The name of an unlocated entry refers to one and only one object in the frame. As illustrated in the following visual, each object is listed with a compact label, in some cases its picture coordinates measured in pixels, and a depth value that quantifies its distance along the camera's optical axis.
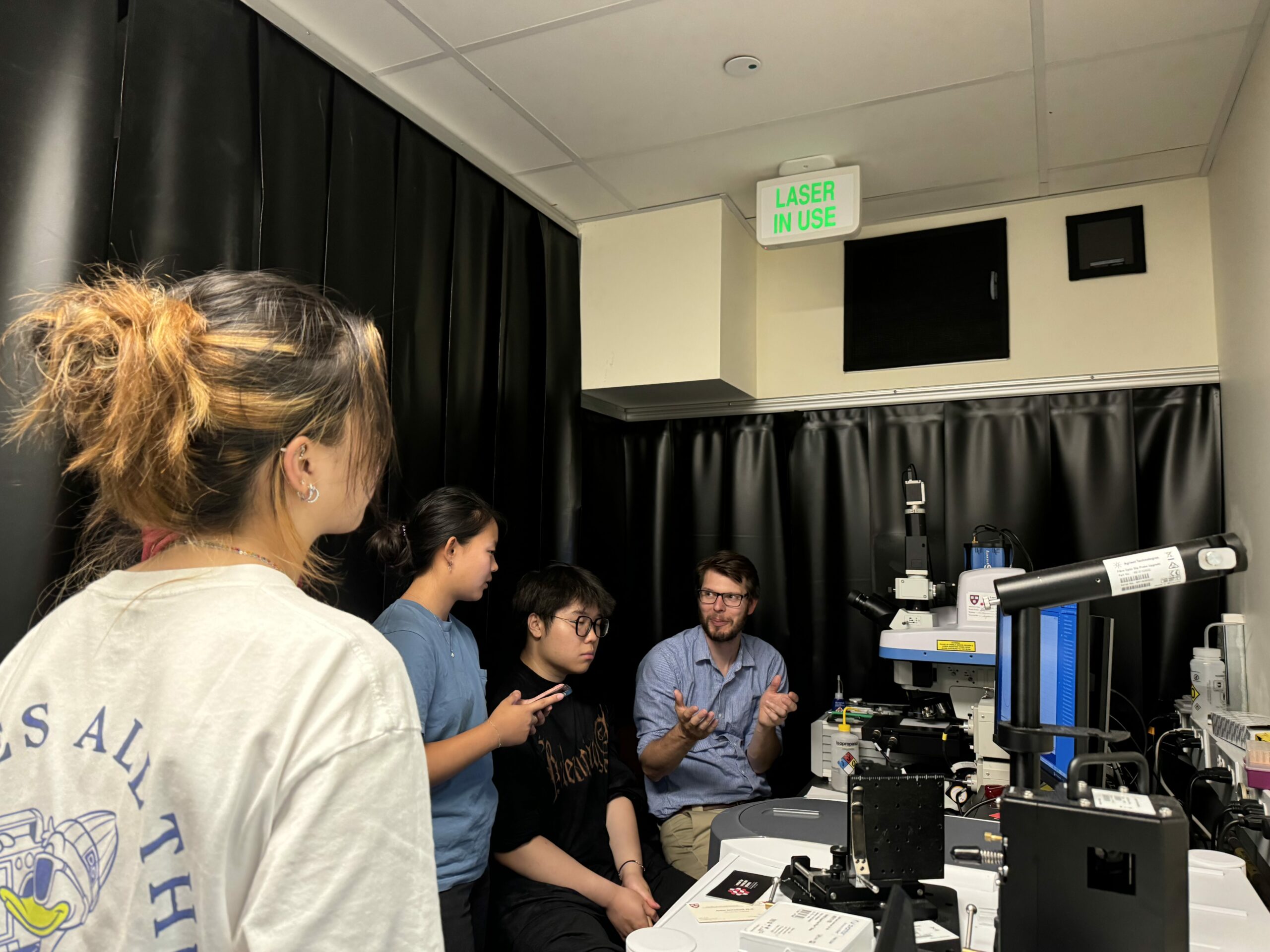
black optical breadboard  1.25
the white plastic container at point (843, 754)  2.38
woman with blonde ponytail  0.61
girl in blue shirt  1.81
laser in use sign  2.71
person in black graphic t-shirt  2.01
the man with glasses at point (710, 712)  2.55
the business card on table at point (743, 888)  1.40
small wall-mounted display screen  2.93
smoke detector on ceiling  2.21
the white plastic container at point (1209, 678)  2.38
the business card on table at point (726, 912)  1.32
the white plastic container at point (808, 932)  1.10
